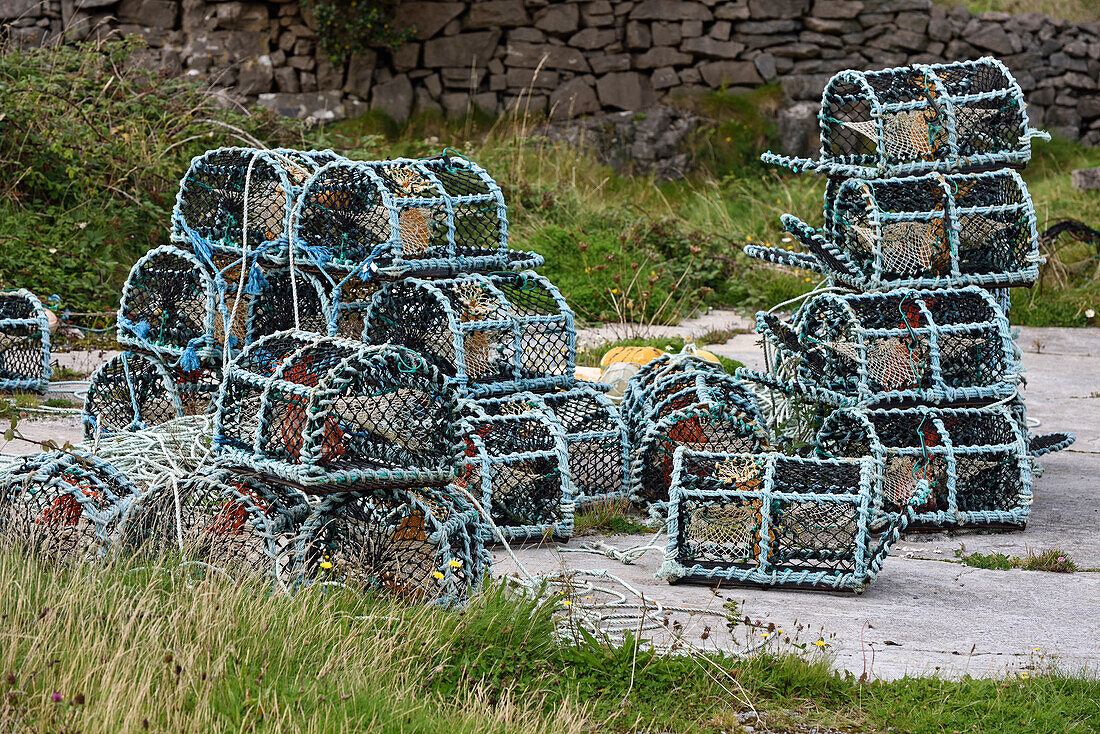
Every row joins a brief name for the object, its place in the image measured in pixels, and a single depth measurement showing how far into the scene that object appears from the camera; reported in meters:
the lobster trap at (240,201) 9.90
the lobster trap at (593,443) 10.44
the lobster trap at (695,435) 10.40
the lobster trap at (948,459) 10.02
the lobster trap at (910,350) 10.16
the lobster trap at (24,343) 13.63
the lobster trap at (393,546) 7.28
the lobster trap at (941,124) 11.18
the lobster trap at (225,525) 7.09
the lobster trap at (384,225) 9.70
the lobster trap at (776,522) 8.41
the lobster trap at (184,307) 10.06
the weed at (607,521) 10.15
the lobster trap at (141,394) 10.48
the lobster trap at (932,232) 10.72
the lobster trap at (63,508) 7.17
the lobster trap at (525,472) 9.59
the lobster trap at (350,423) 7.05
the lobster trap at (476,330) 9.84
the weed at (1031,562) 8.98
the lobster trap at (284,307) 10.05
